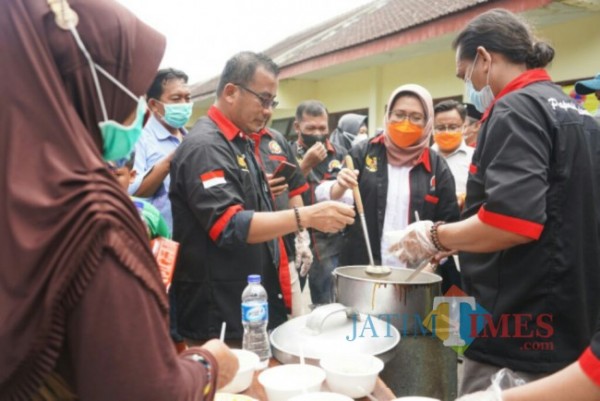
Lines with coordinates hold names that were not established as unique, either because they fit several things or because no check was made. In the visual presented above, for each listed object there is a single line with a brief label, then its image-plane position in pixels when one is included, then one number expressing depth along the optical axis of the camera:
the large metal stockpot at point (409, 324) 1.73
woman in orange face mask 2.57
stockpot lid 1.47
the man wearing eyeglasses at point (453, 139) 3.79
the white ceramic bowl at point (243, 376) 1.37
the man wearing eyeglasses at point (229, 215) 1.84
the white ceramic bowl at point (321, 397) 1.20
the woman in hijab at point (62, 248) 0.68
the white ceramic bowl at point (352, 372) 1.29
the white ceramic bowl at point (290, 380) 1.26
